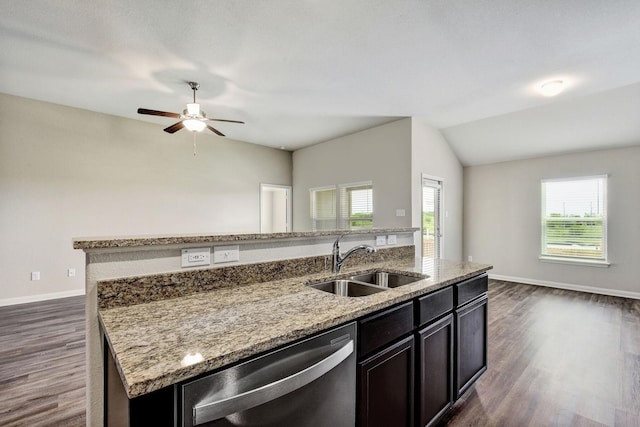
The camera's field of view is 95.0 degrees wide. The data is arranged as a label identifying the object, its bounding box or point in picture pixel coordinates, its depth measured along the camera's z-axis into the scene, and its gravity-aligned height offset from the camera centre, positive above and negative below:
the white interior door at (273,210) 8.66 +0.08
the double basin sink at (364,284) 1.78 -0.46
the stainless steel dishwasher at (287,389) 0.77 -0.52
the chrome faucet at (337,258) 1.93 -0.30
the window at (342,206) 5.43 +0.13
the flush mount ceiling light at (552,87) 3.39 +1.50
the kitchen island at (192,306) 0.80 -0.39
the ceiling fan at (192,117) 3.46 +1.13
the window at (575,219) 4.74 -0.11
